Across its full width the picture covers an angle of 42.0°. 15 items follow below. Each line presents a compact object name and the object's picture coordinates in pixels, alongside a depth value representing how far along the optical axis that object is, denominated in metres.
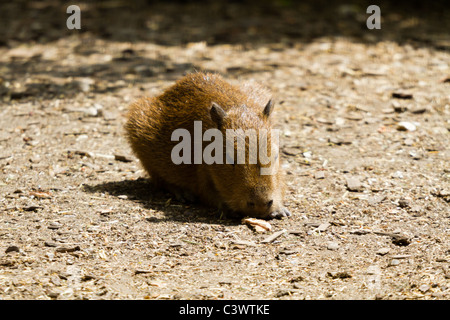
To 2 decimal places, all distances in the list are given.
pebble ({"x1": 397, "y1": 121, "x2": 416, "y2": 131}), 7.51
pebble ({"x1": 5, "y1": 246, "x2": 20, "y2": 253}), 4.78
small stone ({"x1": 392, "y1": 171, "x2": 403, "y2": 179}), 6.39
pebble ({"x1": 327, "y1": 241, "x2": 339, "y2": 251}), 5.03
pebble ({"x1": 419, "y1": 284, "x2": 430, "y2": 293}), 4.20
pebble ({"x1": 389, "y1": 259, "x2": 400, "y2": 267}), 4.68
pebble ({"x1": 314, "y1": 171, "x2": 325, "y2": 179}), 6.48
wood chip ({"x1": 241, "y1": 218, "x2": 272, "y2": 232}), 5.38
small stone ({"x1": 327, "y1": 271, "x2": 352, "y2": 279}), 4.54
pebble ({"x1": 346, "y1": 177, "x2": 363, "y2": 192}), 6.21
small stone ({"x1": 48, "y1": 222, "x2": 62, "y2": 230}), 5.24
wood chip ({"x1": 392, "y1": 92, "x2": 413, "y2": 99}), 8.46
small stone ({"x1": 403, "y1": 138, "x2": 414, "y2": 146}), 7.14
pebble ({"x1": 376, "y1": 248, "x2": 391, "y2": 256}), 4.89
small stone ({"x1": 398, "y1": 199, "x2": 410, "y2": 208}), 5.78
